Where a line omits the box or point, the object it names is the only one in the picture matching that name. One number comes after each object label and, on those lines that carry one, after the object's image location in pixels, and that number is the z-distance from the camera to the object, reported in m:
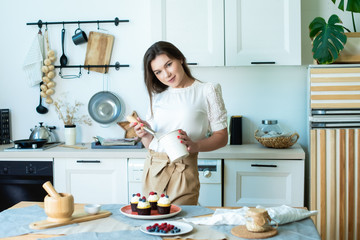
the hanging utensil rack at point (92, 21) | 3.88
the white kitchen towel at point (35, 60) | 3.96
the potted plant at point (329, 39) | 3.16
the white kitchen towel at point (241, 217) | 1.80
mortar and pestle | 1.83
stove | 3.53
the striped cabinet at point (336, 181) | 3.19
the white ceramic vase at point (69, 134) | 3.81
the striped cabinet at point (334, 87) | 3.20
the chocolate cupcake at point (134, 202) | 1.93
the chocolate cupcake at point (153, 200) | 1.94
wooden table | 1.69
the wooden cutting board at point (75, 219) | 1.79
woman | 2.37
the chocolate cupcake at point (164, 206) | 1.89
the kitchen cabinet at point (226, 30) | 3.42
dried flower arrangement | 3.97
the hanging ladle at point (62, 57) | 3.94
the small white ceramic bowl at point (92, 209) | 1.93
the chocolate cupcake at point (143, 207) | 1.88
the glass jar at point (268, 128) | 3.60
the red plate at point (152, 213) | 1.86
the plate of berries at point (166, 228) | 1.67
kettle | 3.83
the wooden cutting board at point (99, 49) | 3.89
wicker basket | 3.38
